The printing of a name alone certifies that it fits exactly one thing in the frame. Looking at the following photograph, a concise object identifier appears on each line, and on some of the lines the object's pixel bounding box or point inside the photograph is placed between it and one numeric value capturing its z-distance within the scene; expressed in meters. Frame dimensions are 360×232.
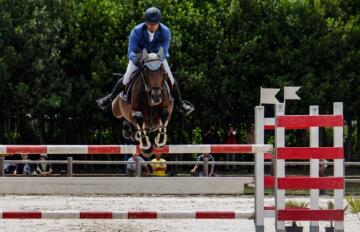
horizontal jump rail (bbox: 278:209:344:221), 19.34
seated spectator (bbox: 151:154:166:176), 44.09
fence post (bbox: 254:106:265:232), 20.23
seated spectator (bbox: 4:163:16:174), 48.97
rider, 19.81
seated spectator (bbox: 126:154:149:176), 46.31
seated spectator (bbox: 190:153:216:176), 47.11
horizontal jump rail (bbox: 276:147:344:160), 19.23
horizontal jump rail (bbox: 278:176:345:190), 19.27
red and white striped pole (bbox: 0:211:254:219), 18.64
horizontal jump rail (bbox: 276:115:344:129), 19.37
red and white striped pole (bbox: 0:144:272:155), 18.36
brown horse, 18.92
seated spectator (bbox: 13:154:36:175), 48.47
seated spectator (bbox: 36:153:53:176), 48.50
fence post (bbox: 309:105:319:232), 19.91
